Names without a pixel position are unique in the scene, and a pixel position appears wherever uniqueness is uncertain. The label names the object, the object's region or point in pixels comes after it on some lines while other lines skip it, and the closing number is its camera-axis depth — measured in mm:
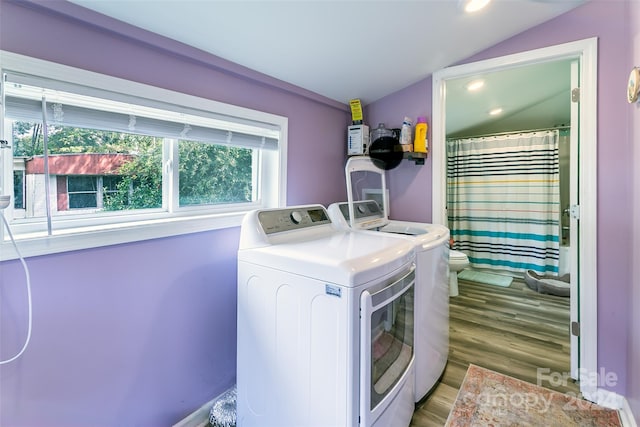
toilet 2959
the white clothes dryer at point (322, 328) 1037
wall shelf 2189
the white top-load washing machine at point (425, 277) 1535
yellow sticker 2361
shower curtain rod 3530
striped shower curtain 3535
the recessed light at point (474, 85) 2605
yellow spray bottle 2170
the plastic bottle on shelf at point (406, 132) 2199
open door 1762
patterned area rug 1534
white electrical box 2383
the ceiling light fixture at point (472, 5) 1439
